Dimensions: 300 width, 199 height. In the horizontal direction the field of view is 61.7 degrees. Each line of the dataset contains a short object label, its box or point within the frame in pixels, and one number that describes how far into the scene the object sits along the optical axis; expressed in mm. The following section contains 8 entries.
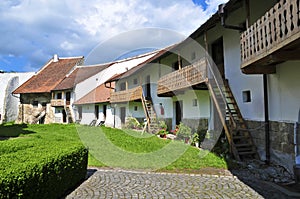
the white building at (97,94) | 24369
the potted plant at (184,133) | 11993
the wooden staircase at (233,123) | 8430
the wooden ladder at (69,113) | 28766
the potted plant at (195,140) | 11145
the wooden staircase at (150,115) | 16250
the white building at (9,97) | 30484
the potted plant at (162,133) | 14582
